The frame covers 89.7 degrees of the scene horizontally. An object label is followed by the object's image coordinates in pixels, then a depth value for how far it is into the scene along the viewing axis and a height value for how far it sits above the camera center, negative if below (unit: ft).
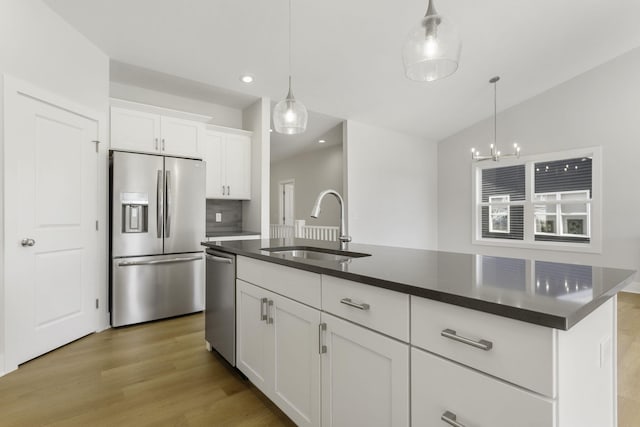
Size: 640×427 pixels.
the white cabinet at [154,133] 11.25 +2.98
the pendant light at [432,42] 5.09 +2.78
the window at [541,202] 17.39 +0.71
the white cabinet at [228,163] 14.02 +2.28
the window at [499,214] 20.71 -0.02
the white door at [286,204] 28.94 +0.86
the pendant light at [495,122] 15.11 +5.87
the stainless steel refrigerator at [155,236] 10.71 -0.81
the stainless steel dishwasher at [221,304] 7.30 -2.20
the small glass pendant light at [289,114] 7.80 +2.43
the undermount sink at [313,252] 6.74 -0.88
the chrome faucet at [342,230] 7.36 -0.39
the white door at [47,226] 7.86 -0.35
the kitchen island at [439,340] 2.68 -1.37
